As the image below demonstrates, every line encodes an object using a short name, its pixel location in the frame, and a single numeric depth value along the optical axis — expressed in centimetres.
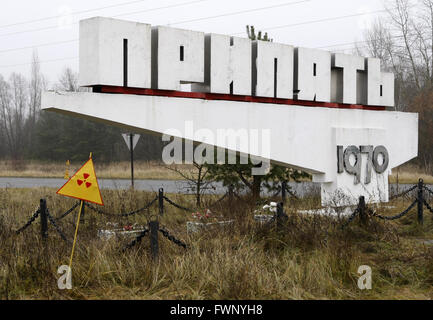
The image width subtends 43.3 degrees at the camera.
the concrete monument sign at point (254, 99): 983
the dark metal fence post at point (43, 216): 997
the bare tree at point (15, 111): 5053
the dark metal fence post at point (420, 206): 1118
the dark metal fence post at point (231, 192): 1293
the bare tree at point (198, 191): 1413
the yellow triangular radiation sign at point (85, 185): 719
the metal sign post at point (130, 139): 1957
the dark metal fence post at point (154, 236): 748
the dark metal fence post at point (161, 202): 1297
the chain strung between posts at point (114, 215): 1112
